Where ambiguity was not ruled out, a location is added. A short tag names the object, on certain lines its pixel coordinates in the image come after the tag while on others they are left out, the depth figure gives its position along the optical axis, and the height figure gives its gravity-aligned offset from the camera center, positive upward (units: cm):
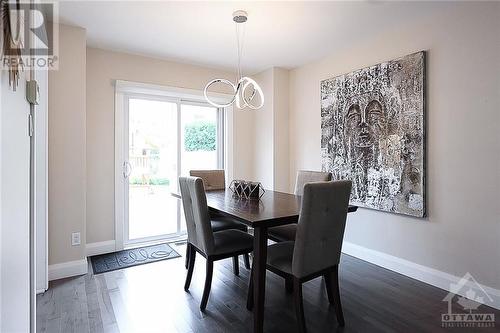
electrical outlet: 276 -74
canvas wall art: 263 +32
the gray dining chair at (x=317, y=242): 170 -50
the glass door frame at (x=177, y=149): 358 +19
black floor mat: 294 -107
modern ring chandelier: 246 +130
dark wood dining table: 174 -35
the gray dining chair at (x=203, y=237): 207 -60
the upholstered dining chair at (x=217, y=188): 279 -30
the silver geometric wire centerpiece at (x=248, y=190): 251 -24
